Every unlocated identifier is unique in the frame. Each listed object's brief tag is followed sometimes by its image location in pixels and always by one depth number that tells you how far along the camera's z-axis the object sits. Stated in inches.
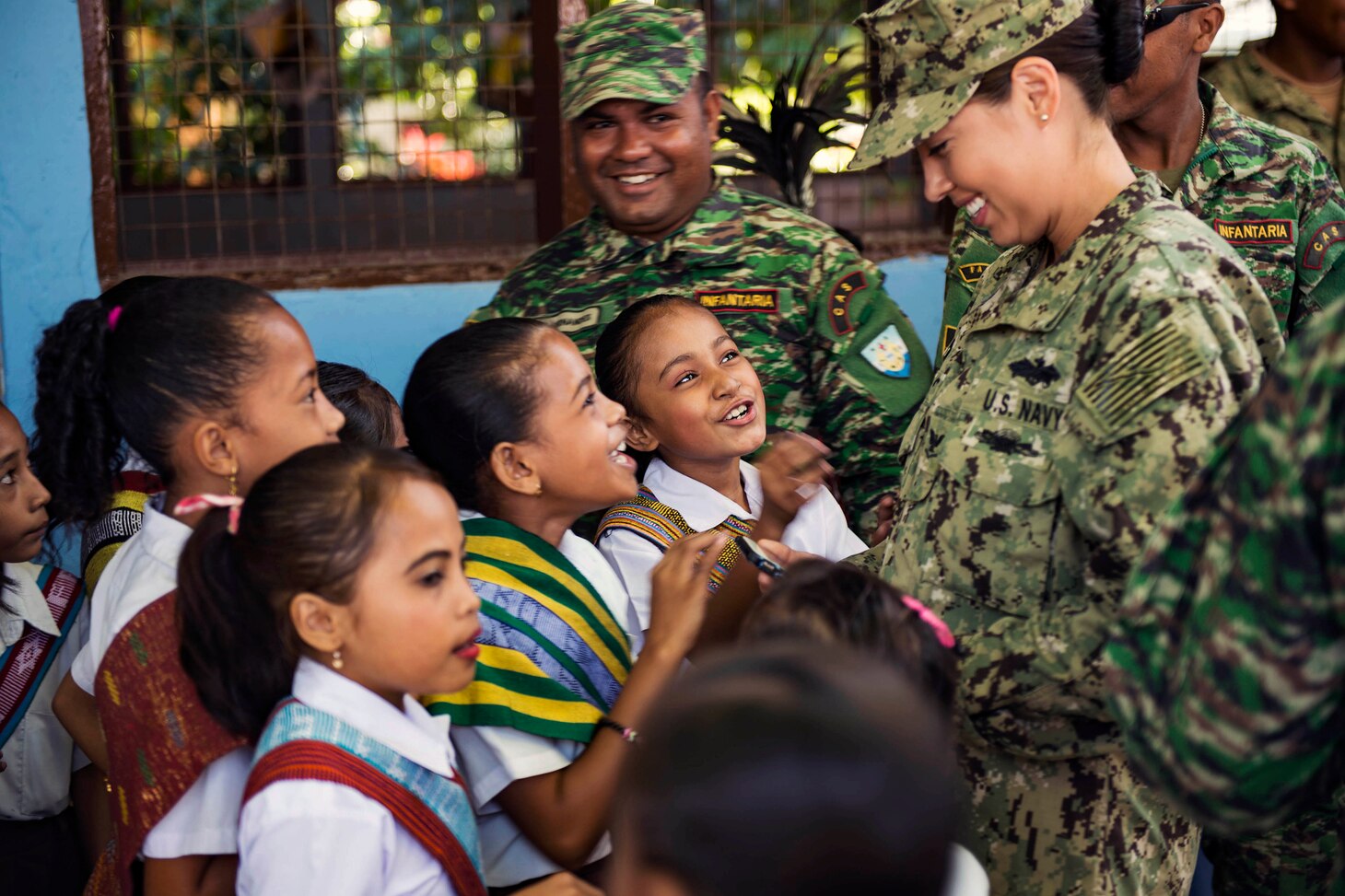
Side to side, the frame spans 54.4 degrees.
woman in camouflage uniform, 57.7
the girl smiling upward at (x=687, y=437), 88.0
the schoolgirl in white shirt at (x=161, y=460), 64.2
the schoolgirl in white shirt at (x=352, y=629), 60.7
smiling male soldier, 98.3
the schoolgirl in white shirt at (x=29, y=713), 87.5
